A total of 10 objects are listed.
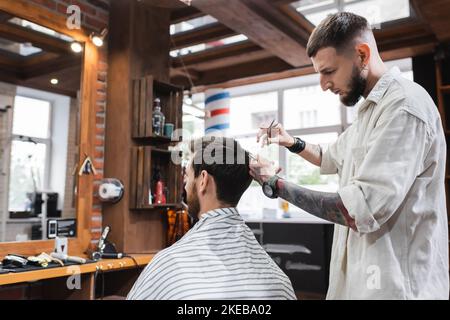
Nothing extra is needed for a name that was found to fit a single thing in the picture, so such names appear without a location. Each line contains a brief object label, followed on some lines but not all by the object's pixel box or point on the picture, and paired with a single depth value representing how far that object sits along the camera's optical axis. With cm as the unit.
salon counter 222
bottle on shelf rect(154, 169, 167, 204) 323
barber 107
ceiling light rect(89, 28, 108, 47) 316
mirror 271
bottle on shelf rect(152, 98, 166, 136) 320
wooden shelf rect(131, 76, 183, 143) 314
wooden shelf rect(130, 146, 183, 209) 309
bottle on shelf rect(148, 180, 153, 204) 314
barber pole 544
